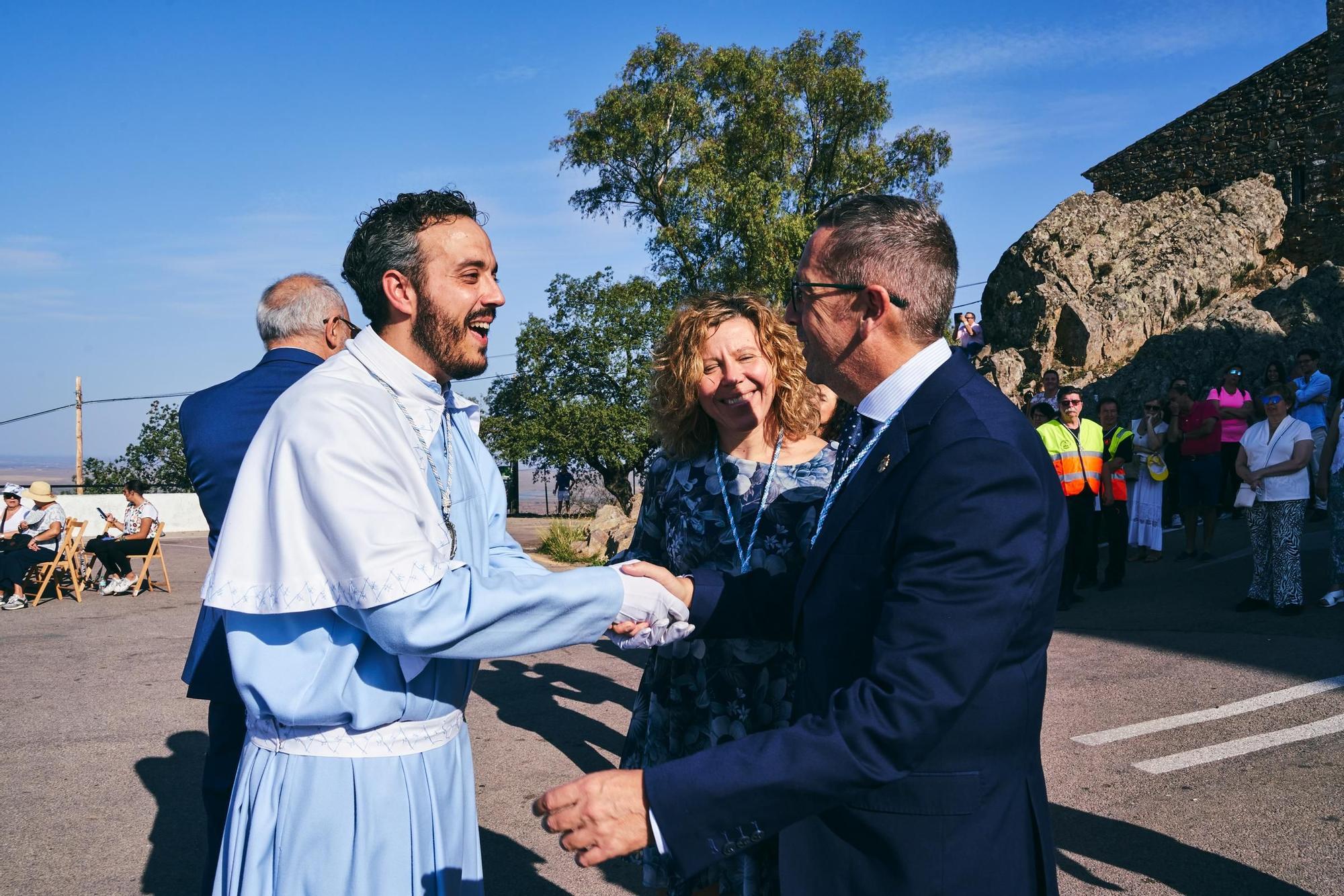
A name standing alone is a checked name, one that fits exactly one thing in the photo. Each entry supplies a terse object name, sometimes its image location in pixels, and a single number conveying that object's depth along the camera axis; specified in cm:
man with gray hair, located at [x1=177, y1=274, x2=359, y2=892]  286
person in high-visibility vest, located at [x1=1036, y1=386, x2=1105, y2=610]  1017
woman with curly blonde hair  298
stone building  2803
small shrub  1548
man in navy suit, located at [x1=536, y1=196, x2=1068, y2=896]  162
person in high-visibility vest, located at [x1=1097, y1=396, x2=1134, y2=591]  1043
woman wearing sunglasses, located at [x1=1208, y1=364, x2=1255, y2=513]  1260
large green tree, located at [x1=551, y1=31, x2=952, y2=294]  2942
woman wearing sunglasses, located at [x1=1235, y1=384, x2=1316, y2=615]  842
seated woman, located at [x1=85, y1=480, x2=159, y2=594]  1362
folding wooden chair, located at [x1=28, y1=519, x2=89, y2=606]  1318
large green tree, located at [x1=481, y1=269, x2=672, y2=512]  2781
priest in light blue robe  188
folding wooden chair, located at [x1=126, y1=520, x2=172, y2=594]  1362
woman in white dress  1174
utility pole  3581
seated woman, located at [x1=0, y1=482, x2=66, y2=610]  1274
